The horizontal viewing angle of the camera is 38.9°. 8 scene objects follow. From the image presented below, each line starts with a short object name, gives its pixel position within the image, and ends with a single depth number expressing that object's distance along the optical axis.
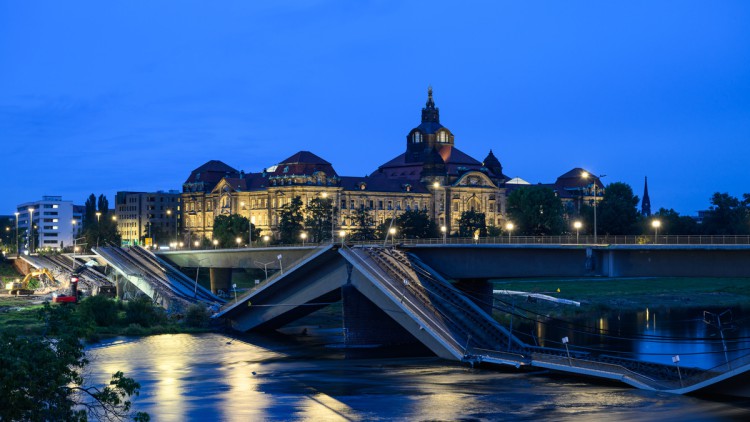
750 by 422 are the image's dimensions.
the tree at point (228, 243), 192.80
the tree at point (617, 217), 165.62
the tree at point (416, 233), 199.12
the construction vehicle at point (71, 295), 124.21
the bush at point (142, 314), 104.31
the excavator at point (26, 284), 143.50
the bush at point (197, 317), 103.94
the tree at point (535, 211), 188.50
